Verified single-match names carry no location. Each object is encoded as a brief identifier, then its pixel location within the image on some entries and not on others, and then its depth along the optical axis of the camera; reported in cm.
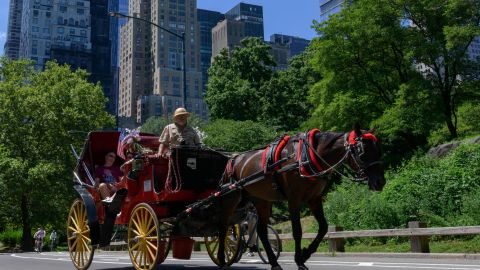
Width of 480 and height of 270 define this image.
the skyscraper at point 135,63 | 17125
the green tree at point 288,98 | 4528
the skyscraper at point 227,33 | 16088
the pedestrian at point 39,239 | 3204
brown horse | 701
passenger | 1134
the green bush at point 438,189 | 1605
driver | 936
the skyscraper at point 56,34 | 18225
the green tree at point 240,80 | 4631
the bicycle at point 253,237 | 1172
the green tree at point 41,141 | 3572
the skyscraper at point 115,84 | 18595
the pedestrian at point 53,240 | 3574
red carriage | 873
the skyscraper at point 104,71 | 18825
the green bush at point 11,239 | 4184
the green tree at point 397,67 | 2942
